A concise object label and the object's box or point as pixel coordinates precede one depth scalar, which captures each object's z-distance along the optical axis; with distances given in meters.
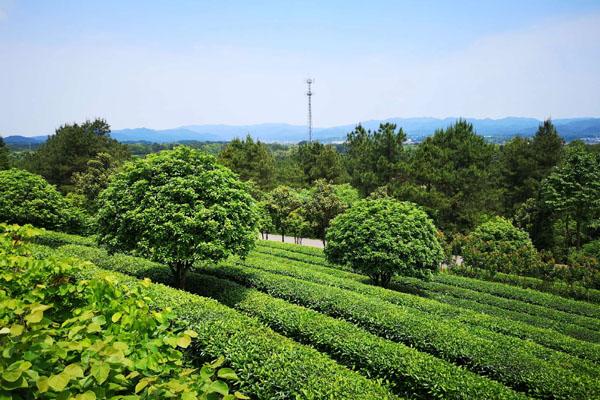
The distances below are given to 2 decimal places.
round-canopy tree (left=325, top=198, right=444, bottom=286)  14.96
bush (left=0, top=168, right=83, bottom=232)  18.12
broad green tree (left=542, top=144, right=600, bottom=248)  29.03
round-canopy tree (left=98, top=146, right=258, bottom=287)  10.64
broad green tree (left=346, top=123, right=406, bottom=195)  35.75
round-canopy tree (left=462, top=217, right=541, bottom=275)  22.86
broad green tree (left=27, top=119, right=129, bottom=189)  42.50
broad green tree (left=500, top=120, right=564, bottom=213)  38.44
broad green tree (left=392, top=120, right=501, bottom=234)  32.69
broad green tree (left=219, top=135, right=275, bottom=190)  45.19
